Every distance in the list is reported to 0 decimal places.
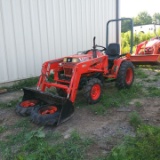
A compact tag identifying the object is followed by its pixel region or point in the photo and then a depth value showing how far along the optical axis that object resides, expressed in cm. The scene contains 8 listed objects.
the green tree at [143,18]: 9592
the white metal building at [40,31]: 671
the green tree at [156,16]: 10125
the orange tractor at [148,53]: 825
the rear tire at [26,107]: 443
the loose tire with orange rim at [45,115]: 390
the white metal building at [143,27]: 4064
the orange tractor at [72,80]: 407
